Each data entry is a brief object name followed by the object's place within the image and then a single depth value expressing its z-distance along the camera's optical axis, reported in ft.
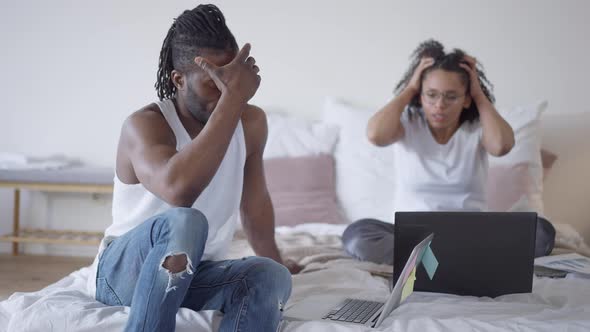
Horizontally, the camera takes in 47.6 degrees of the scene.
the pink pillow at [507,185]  8.61
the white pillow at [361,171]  9.09
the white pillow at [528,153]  8.73
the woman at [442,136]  7.27
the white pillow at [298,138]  9.28
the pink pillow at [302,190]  8.68
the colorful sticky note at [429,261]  5.02
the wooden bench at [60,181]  9.64
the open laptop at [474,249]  5.05
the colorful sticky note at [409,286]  4.60
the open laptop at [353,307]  4.42
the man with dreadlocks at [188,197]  3.96
